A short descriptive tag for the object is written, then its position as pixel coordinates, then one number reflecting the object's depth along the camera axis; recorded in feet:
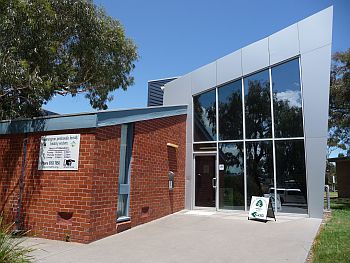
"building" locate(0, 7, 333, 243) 26.14
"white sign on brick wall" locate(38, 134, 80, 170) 26.07
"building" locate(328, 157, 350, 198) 85.76
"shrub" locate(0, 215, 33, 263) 14.61
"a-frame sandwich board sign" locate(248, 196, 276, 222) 34.24
